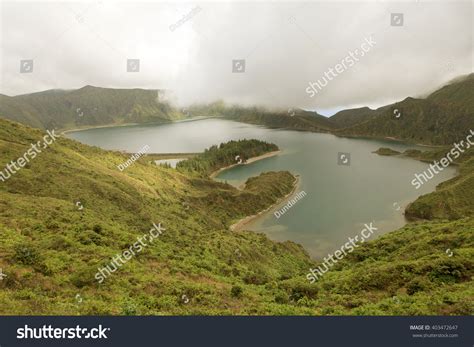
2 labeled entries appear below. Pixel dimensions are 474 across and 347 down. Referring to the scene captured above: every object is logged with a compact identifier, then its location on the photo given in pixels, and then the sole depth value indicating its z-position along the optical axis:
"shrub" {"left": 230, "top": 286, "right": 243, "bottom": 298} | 21.25
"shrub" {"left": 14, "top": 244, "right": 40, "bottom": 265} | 20.12
